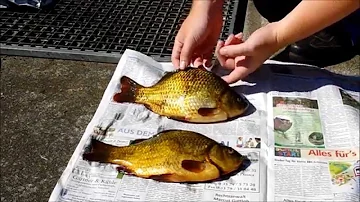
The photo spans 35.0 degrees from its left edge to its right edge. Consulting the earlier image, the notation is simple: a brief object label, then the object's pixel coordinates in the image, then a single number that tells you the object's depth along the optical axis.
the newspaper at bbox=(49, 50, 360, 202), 1.37
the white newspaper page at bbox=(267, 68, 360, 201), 1.37
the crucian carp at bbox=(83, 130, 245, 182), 1.39
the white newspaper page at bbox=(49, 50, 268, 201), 1.36
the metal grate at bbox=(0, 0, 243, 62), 2.16
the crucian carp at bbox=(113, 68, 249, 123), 1.59
